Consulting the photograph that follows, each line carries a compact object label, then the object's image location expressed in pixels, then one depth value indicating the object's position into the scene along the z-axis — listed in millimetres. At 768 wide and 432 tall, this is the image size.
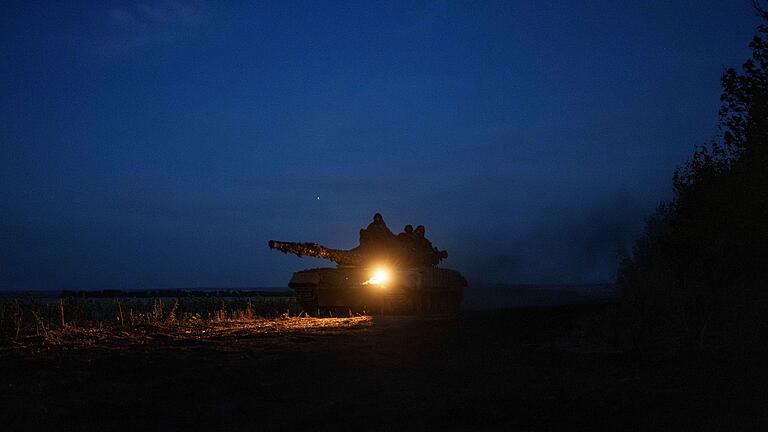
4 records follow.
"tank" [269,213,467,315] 26797
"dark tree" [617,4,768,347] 15250
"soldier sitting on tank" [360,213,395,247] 29562
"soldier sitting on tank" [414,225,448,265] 31508
